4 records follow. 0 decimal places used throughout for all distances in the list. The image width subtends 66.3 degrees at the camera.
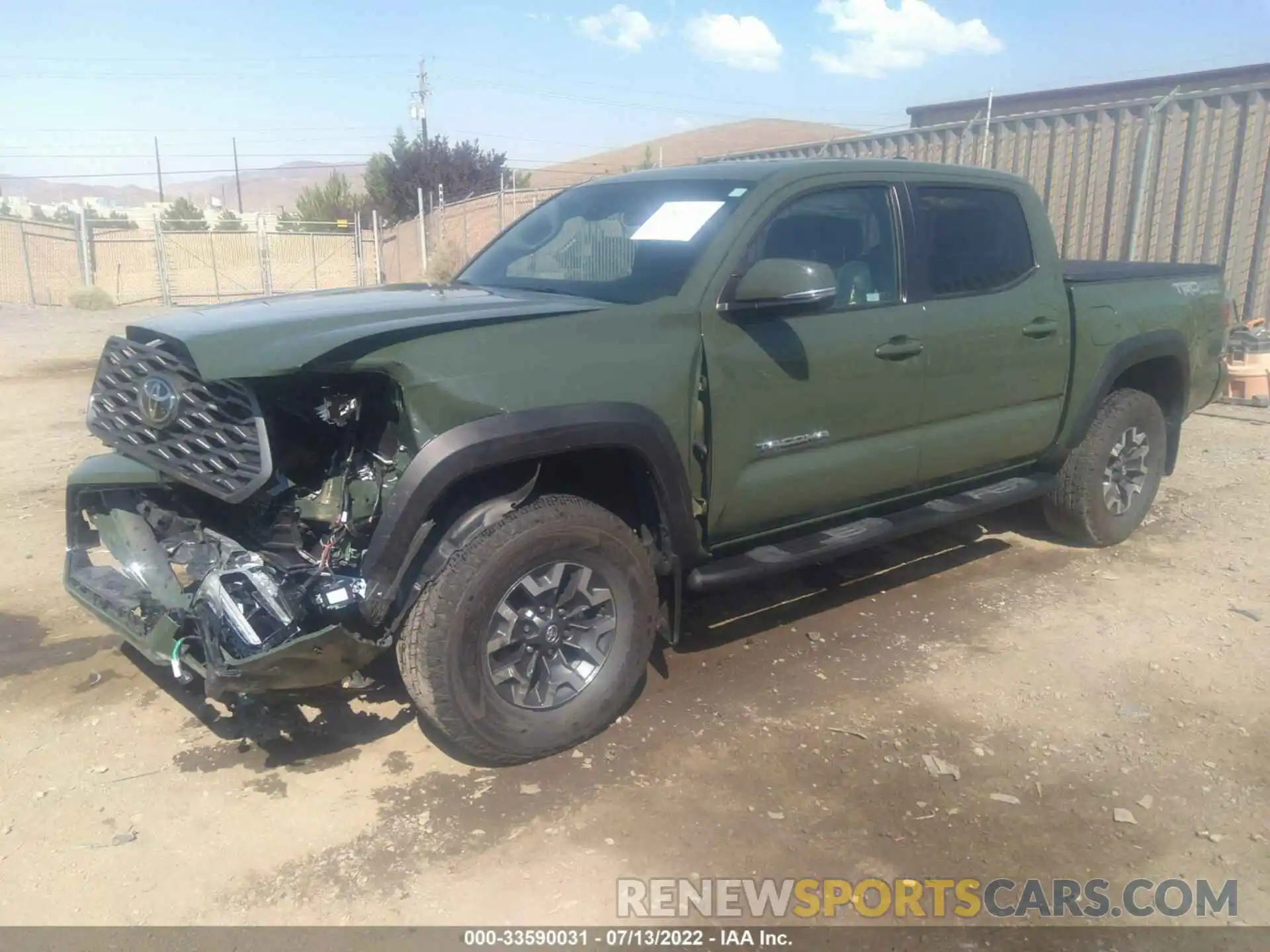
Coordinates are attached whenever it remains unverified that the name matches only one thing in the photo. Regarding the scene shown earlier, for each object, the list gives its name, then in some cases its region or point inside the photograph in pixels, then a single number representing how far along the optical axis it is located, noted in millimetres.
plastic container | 8992
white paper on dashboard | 3691
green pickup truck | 2908
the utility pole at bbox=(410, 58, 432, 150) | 41375
